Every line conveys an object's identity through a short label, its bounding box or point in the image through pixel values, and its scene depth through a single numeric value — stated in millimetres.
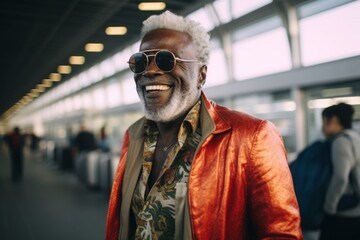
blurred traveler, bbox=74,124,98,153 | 9828
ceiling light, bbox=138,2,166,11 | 7223
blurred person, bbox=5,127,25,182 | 9836
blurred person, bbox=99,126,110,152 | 9422
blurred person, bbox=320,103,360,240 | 2268
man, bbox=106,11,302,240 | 1153
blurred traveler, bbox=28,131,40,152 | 24406
